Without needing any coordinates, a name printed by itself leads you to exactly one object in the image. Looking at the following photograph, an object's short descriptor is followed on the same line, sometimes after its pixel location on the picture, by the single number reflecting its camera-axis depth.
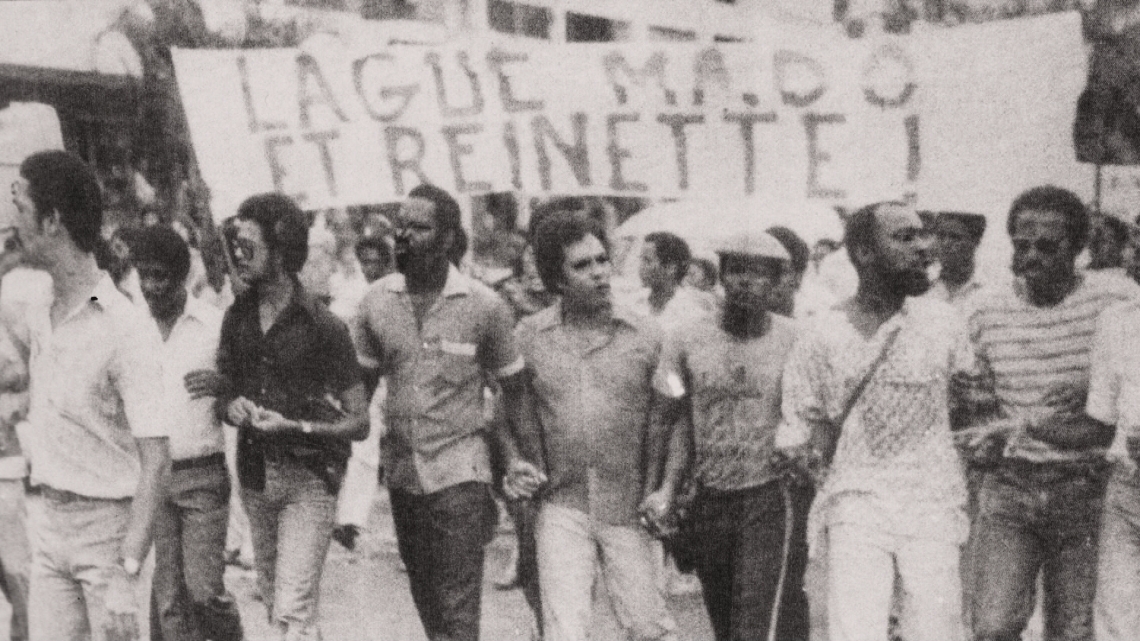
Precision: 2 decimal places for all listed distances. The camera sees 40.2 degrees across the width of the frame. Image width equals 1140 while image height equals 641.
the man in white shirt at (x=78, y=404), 4.45
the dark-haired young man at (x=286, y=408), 5.28
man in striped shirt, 5.21
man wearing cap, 5.41
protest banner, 7.34
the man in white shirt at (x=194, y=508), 5.59
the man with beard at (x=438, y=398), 5.50
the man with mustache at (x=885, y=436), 4.92
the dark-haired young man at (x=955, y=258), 6.78
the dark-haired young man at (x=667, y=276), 8.23
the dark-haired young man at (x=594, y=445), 5.26
